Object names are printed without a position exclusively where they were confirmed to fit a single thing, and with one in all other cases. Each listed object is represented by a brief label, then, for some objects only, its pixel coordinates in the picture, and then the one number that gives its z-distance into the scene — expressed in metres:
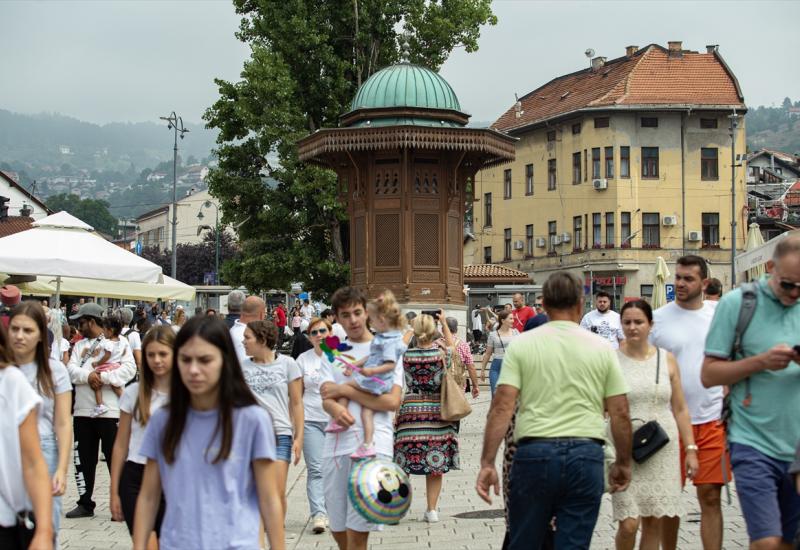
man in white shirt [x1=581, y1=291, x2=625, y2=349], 14.86
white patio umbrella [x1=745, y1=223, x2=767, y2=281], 24.42
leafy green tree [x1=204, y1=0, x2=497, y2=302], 35.47
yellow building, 61.09
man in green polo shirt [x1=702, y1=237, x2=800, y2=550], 5.64
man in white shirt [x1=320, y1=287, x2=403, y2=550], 7.22
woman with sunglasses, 10.48
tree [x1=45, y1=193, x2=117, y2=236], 175.12
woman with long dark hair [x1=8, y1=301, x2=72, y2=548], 6.19
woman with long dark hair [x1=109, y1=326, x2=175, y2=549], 7.19
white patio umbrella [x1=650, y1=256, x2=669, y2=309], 30.45
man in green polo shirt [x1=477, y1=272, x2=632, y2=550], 5.63
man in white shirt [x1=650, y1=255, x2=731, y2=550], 7.50
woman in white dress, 7.30
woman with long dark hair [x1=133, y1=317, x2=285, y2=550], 4.41
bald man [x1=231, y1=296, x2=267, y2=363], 10.17
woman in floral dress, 10.62
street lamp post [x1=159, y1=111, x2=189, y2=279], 54.38
